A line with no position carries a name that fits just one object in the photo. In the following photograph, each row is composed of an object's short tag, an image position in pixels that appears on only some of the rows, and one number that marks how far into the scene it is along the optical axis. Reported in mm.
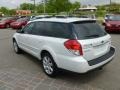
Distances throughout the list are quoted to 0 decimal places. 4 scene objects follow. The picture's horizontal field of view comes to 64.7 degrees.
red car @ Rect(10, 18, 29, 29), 10935
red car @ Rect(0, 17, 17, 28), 11996
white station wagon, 2175
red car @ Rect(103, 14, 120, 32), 6866
